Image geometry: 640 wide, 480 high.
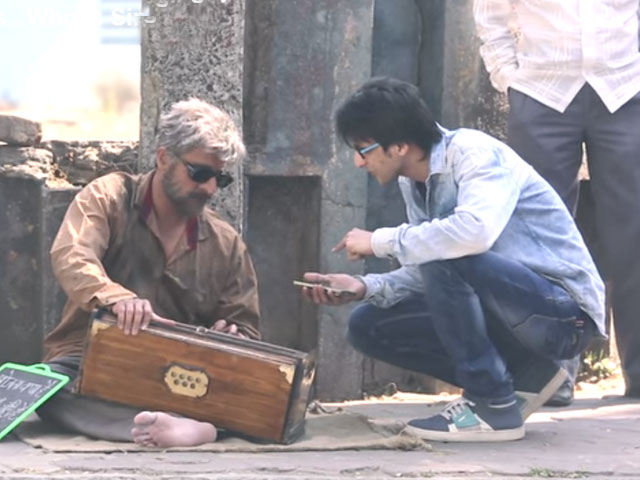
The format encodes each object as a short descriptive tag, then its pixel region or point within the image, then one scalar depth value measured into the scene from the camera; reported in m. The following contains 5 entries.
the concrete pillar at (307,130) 10.43
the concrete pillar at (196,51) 9.86
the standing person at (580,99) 10.11
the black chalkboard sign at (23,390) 8.26
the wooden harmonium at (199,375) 8.14
